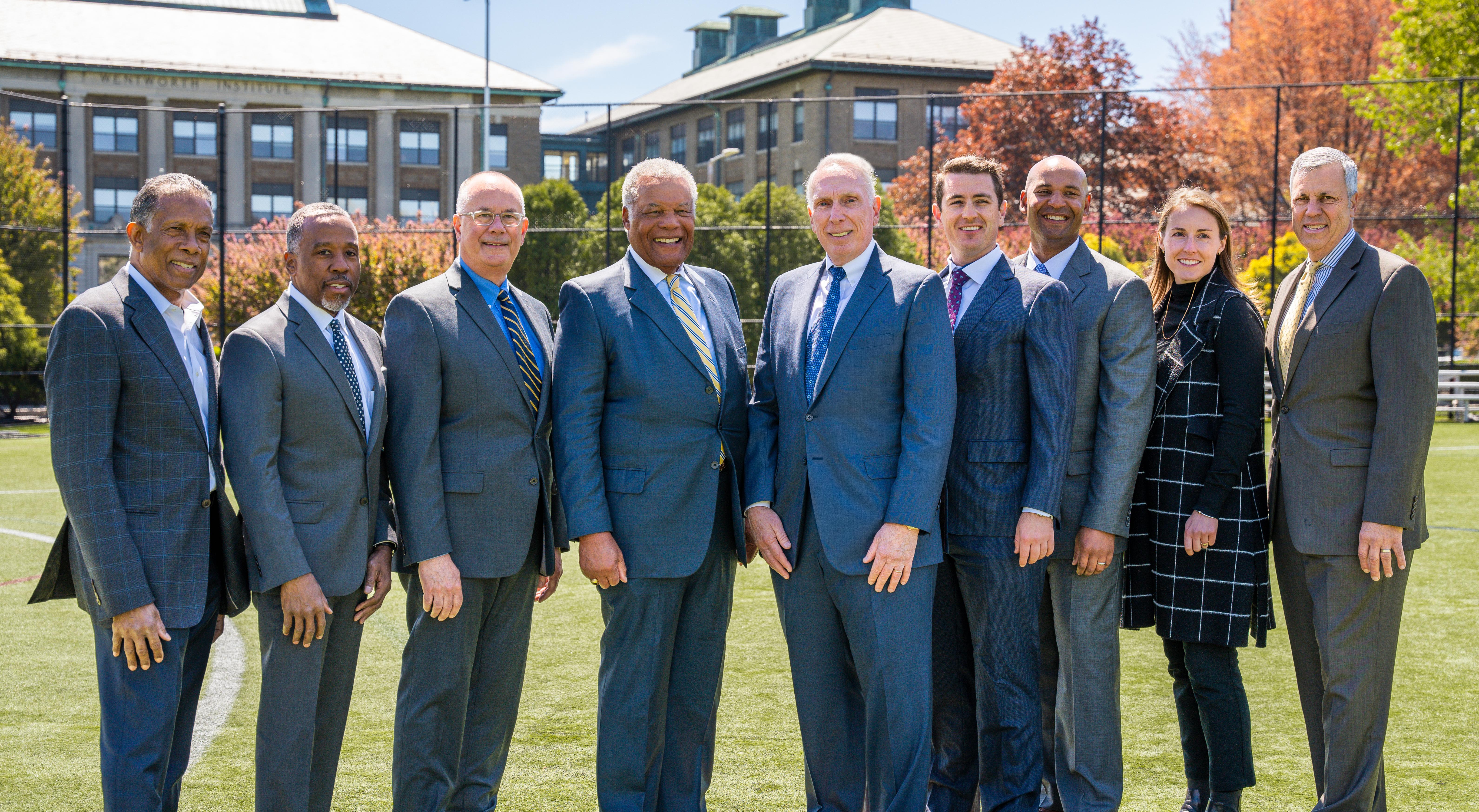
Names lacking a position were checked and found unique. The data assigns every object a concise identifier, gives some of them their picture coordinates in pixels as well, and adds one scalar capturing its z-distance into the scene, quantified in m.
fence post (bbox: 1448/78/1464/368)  18.59
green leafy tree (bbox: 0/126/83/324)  22.25
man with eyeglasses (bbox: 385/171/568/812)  3.38
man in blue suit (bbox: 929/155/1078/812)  3.54
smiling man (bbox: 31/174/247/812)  2.95
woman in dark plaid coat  3.67
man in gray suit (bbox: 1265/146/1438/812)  3.45
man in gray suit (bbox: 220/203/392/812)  3.12
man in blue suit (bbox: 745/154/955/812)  3.37
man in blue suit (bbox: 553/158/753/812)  3.44
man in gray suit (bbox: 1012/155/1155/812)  3.58
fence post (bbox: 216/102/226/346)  18.34
